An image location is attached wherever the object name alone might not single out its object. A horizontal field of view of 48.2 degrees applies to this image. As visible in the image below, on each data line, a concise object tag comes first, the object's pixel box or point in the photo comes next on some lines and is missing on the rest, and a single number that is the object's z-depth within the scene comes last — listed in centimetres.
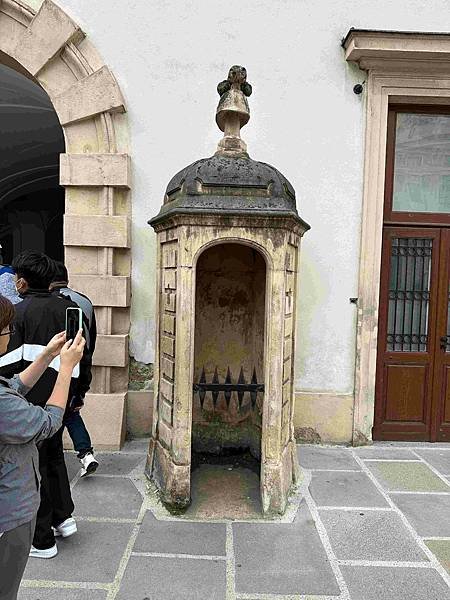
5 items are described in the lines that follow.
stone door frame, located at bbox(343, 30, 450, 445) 466
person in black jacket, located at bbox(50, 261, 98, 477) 385
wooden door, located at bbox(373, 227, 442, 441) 516
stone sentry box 342
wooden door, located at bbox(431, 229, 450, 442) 515
